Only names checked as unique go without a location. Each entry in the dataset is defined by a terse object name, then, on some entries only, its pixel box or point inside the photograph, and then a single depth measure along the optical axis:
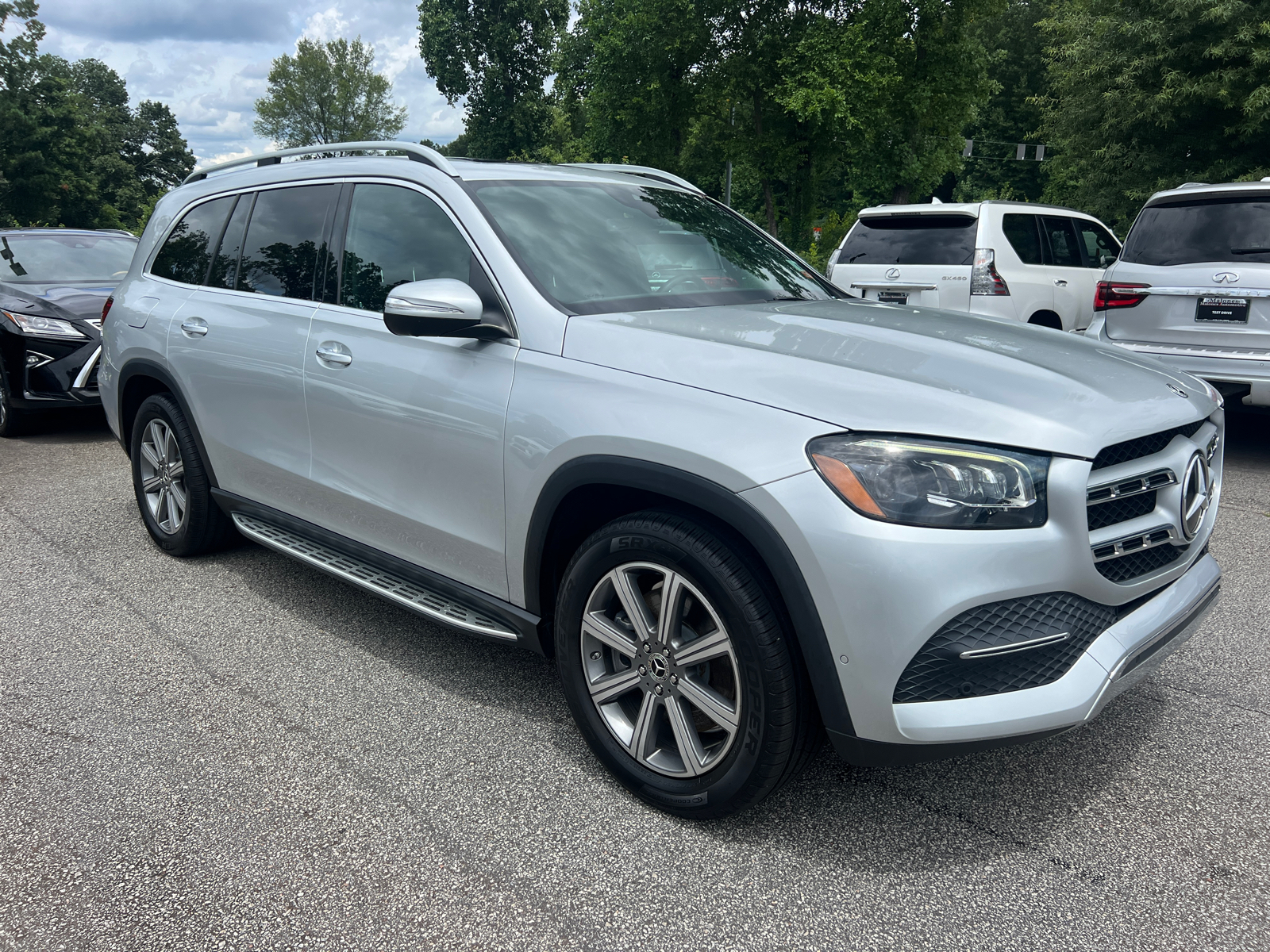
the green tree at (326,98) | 73.88
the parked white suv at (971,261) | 8.57
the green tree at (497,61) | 50.28
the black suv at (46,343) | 7.92
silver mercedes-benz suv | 2.19
